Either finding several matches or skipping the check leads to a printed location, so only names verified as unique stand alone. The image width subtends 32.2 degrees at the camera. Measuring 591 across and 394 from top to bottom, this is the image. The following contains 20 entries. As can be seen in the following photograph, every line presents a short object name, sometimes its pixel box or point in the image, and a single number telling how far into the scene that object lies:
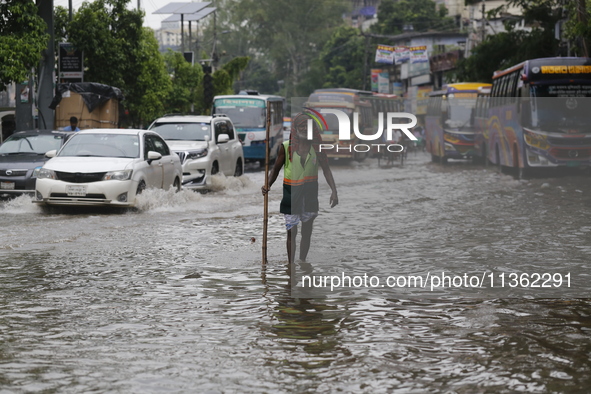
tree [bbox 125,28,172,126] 33.47
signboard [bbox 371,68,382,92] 85.12
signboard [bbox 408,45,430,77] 70.19
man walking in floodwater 10.12
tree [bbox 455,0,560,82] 36.47
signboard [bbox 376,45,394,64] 71.38
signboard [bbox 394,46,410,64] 71.50
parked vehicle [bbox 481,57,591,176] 24.75
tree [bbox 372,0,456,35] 84.25
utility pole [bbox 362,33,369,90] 76.12
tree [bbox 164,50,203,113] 47.28
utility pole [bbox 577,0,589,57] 25.41
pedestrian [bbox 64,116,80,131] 21.50
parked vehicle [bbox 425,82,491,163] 37.22
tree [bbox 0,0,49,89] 21.61
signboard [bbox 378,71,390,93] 84.09
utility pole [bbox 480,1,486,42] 47.17
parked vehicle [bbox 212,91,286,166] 33.69
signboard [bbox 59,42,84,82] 26.33
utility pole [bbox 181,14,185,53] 51.59
